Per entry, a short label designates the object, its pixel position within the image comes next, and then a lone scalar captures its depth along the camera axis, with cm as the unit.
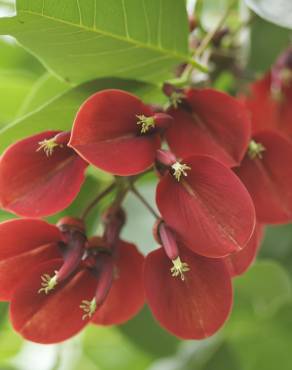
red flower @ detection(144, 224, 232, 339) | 48
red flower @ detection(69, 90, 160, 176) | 47
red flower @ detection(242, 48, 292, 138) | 64
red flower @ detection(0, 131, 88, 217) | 49
